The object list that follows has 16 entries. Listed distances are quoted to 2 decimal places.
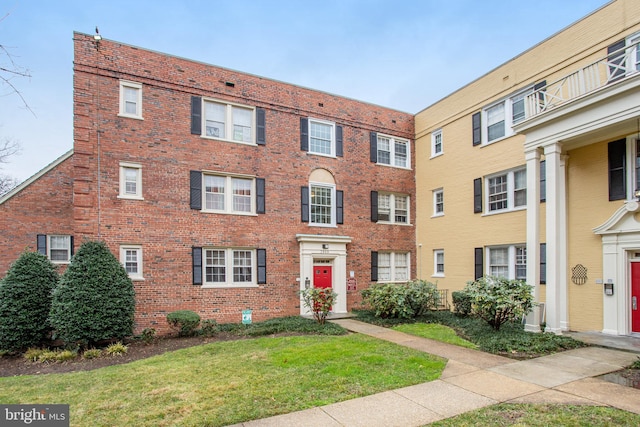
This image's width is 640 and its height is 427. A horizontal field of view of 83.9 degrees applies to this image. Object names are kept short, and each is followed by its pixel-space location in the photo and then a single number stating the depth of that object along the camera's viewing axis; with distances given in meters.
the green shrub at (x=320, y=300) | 11.59
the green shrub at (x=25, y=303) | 9.32
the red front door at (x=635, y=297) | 9.08
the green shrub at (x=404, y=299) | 12.20
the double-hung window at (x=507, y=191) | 12.30
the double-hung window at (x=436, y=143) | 15.95
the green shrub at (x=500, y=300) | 9.16
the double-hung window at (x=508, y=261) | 12.27
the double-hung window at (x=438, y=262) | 15.53
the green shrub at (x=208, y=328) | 11.09
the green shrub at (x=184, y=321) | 10.84
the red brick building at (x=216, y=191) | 11.40
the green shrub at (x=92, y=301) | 9.13
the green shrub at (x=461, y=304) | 12.50
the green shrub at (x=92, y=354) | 8.65
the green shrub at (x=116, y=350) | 8.91
